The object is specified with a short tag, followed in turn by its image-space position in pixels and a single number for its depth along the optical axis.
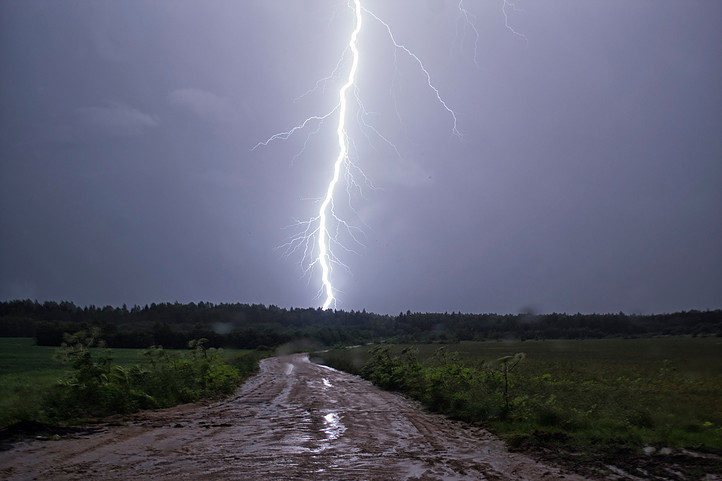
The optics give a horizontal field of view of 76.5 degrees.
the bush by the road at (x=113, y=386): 10.74
